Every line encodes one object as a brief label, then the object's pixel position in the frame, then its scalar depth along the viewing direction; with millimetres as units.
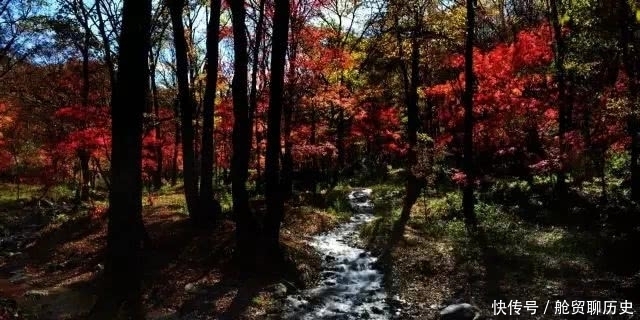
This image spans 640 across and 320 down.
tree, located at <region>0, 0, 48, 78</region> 27766
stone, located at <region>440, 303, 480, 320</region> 9758
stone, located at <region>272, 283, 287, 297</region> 11383
